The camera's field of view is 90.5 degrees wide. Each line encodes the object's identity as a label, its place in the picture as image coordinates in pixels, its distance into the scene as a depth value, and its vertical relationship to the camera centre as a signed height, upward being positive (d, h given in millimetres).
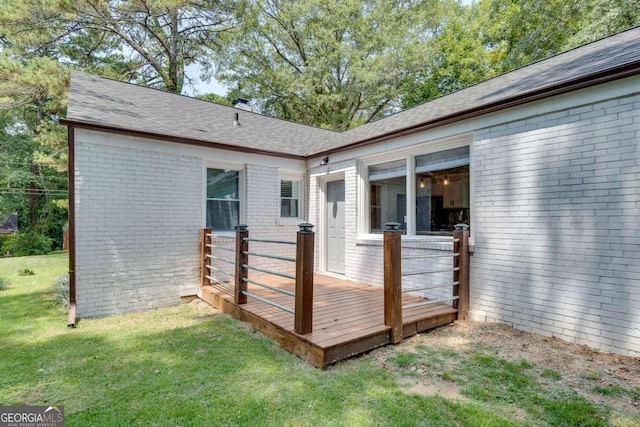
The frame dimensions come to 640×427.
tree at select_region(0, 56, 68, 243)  10219 +2478
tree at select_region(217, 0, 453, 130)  16953 +8987
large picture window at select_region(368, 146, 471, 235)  4988 +385
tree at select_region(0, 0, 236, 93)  10734 +7761
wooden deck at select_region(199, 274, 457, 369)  3334 -1343
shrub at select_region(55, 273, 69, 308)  5499 -1416
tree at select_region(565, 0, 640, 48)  9553 +6185
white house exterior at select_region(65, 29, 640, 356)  3449 +419
